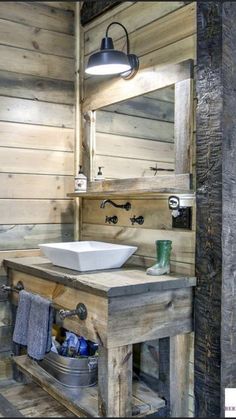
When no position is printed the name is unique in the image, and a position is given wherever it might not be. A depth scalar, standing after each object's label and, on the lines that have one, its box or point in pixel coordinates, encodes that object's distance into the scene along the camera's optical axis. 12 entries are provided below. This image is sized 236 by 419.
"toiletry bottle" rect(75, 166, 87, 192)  2.43
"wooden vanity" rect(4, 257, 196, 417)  1.56
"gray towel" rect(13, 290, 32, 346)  1.99
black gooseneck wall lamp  1.93
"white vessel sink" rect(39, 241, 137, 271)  1.79
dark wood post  1.63
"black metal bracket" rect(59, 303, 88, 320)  1.68
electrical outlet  1.82
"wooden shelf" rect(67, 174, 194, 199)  1.83
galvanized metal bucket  1.95
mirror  1.95
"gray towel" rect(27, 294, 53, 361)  1.83
